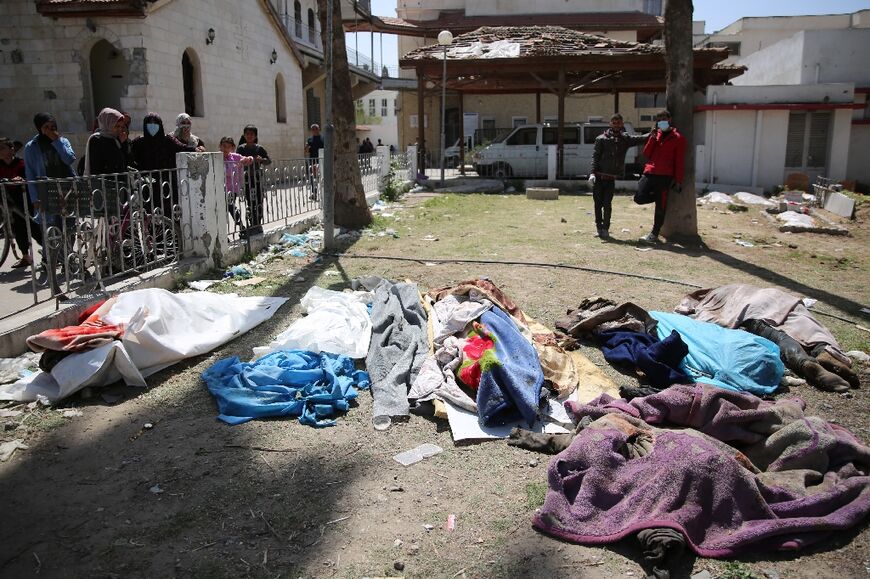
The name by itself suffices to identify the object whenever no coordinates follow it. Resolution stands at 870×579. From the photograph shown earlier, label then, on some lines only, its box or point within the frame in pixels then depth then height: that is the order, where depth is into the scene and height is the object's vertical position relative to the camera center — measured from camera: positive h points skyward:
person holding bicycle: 6.58 -0.36
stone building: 12.48 +2.09
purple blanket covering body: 2.66 -1.47
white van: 18.95 +0.14
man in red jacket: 8.89 -0.15
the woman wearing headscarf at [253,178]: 8.45 -0.26
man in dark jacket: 9.55 -0.15
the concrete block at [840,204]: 12.28 -1.06
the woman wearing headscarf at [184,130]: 7.29 +0.33
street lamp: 16.00 +2.92
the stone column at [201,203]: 6.81 -0.48
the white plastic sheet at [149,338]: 3.97 -1.27
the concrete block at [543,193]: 15.62 -0.93
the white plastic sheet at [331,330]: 4.66 -1.29
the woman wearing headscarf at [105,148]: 5.85 +0.11
